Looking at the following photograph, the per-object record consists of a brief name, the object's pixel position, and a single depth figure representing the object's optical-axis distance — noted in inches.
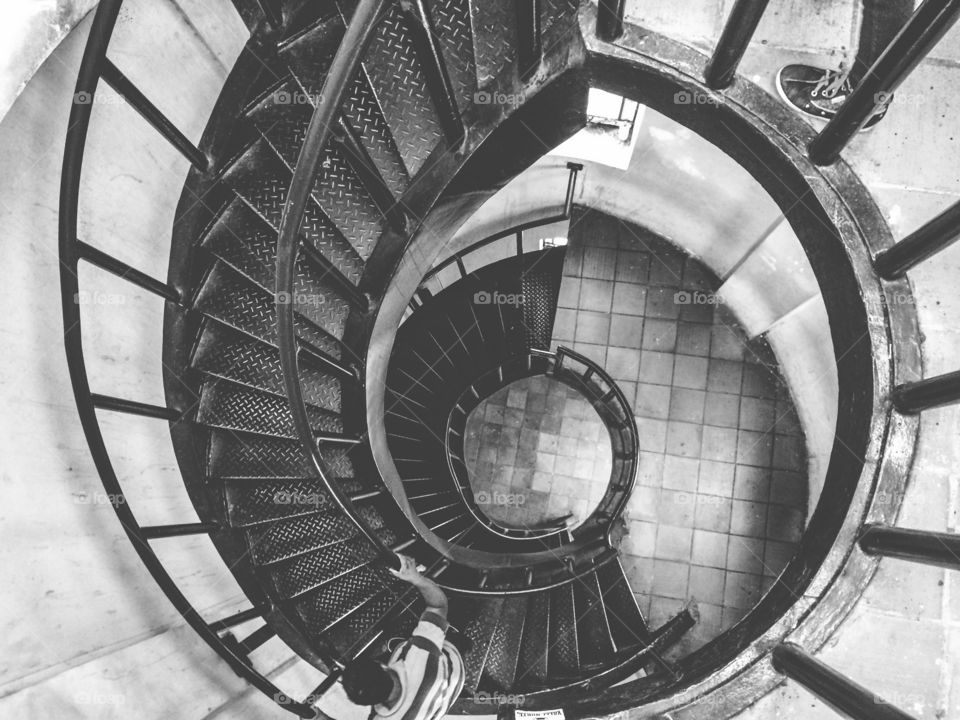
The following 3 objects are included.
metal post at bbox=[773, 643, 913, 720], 91.9
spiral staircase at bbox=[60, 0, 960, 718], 105.3
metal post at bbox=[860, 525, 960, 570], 95.5
